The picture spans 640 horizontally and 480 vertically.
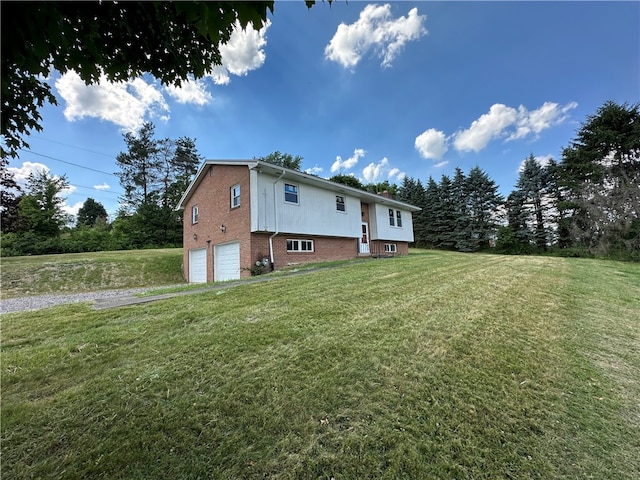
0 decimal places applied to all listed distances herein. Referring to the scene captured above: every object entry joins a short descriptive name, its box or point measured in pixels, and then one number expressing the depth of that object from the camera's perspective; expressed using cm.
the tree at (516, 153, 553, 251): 3023
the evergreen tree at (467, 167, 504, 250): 3347
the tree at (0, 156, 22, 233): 1852
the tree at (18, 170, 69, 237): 2184
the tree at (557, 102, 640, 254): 1858
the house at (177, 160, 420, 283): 1173
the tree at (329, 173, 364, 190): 3800
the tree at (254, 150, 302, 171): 3588
